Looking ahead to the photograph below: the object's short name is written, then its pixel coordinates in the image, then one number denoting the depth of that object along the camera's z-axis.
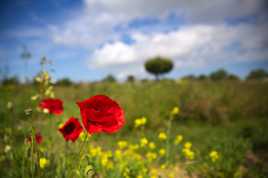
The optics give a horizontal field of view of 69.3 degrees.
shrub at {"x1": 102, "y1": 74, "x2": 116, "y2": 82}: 27.03
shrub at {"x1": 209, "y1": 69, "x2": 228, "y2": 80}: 36.78
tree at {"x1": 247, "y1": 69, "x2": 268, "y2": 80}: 33.79
